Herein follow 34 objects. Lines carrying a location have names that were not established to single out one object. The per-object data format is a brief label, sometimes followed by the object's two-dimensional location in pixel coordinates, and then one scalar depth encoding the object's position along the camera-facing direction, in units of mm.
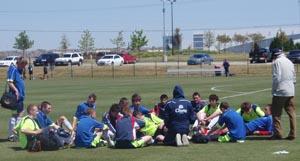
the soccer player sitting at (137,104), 16281
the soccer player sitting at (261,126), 16062
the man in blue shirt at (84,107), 16288
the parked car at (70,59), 86875
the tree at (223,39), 159962
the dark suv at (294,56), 73750
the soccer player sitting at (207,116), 15680
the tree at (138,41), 135000
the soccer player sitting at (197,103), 17633
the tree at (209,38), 158625
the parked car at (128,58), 90750
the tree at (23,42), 135000
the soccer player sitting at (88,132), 14617
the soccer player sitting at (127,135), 14344
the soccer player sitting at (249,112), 16250
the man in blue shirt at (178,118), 14555
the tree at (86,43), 142875
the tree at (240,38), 161625
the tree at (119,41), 145075
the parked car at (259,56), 77875
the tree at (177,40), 141200
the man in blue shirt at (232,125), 15047
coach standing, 14914
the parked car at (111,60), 83625
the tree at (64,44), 156250
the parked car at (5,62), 85938
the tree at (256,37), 152750
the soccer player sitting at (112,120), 14945
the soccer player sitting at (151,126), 15070
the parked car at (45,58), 82812
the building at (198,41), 184062
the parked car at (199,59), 82562
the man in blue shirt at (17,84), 15797
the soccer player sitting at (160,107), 16688
